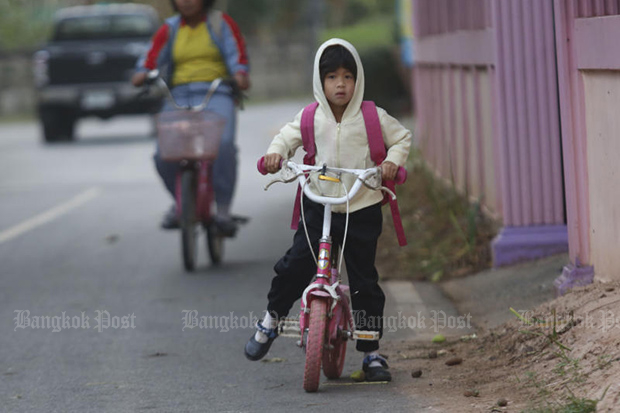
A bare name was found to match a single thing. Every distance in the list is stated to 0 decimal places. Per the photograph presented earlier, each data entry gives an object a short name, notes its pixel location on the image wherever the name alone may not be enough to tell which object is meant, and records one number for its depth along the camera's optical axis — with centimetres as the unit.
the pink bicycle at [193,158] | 1747
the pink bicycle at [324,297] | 1048
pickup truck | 4772
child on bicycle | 1092
